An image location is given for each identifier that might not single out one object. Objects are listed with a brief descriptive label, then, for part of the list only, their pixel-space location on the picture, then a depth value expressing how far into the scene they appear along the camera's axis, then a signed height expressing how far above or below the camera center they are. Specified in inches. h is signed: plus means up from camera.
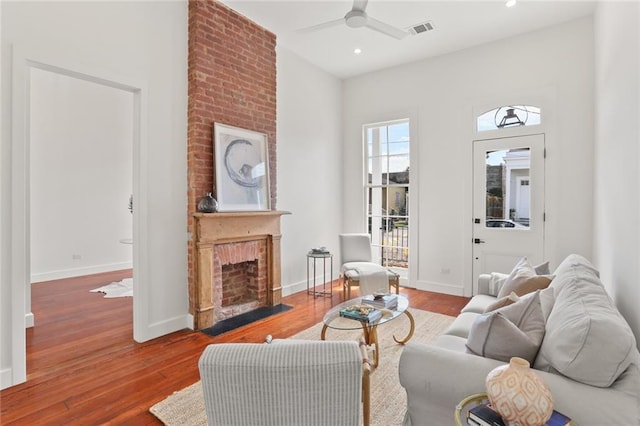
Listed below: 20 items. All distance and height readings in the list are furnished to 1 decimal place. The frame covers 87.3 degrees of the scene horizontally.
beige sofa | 48.0 -25.5
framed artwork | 146.2 +20.5
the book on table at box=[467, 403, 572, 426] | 45.5 -28.5
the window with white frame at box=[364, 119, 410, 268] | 210.4 +15.3
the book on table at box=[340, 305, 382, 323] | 102.1 -31.5
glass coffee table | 104.9 -34.1
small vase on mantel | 136.7 +3.3
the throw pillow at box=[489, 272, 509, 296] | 125.3 -26.6
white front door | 165.0 +5.2
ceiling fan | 121.9 +72.9
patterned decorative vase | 42.9 -24.1
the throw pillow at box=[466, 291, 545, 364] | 59.4 -22.0
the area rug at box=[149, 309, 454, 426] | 81.0 -49.2
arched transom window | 166.4 +48.8
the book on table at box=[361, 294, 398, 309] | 115.7 -31.2
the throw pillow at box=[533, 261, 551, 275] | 118.3 -20.3
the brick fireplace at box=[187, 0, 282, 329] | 138.6 +41.3
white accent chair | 196.5 -21.4
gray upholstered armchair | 50.0 -25.7
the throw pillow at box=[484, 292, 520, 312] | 76.8 -20.6
